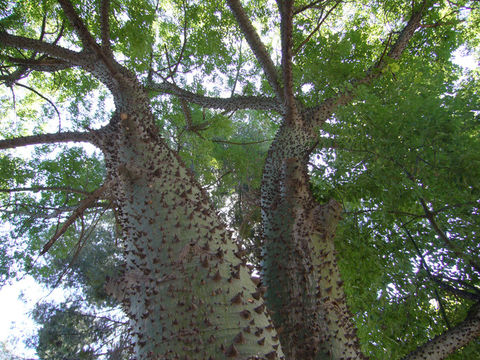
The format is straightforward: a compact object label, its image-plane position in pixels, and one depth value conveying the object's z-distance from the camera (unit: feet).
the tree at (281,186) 4.68
